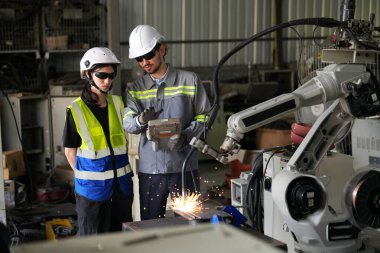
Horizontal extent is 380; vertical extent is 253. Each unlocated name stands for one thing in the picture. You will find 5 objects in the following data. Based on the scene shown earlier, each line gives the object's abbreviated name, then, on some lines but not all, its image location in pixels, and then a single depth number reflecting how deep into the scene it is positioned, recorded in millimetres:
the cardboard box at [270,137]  7457
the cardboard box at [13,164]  6062
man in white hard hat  3666
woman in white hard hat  3440
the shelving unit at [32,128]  6758
